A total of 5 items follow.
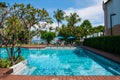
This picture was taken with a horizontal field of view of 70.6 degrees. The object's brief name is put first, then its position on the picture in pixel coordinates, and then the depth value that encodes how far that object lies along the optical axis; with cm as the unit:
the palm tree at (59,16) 2103
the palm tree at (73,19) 1795
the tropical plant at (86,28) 1705
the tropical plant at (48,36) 1582
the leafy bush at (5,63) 386
